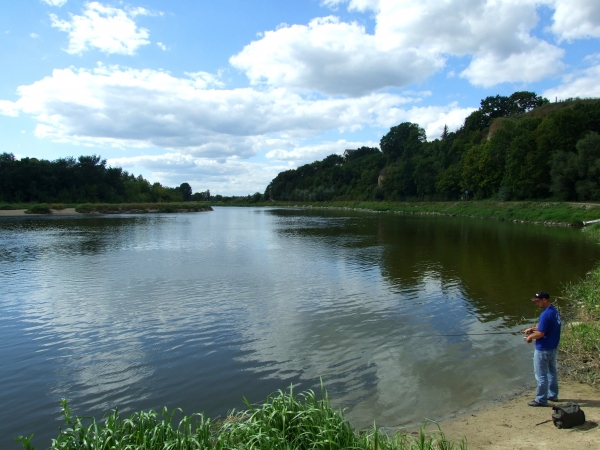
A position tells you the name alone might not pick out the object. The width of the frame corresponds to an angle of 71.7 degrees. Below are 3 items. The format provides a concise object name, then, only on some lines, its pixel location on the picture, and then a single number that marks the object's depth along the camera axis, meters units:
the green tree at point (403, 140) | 146.50
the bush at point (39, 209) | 84.57
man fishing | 7.28
